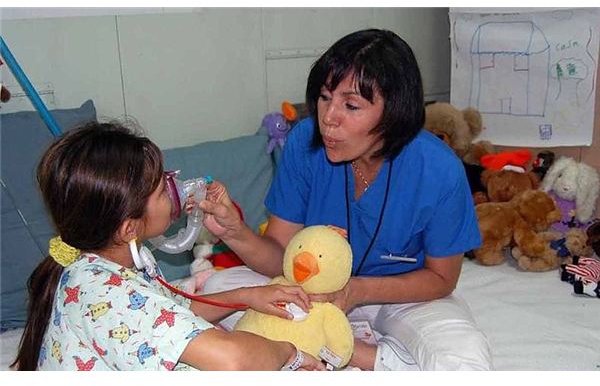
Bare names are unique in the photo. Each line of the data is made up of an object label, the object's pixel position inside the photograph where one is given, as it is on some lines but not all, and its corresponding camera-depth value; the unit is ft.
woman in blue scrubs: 4.21
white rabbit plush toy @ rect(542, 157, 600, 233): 6.68
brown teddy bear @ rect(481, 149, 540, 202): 6.81
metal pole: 4.96
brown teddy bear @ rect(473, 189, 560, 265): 6.44
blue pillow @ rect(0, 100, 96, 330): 5.32
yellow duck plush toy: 3.98
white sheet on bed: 4.91
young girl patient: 3.07
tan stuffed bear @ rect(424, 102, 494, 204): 7.09
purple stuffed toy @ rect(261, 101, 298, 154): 6.82
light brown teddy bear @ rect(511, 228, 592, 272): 6.33
